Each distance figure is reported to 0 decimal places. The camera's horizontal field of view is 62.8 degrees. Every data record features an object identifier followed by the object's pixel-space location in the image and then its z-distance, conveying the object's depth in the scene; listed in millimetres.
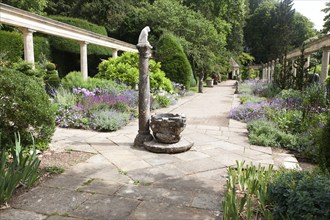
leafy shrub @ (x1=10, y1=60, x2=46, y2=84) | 9449
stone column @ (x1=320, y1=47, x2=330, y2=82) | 10172
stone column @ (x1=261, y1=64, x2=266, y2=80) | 29169
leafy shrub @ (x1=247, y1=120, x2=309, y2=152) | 5016
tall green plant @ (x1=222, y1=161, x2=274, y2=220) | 2336
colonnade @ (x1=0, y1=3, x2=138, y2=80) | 10458
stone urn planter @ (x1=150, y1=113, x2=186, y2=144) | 4742
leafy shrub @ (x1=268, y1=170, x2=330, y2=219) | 2127
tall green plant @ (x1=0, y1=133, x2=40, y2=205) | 2668
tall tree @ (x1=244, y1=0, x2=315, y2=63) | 41531
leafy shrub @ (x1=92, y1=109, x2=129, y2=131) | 6234
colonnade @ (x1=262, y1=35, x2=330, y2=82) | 9802
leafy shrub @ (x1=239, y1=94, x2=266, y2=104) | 10336
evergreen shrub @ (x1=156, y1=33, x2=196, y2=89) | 15430
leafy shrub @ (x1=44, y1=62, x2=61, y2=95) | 10894
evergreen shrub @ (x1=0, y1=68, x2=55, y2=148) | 3826
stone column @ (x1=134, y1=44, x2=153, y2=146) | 4910
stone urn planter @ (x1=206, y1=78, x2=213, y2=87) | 24547
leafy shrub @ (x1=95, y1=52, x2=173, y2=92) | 11258
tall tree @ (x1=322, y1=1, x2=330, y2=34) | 36538
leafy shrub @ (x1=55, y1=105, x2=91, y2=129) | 6465
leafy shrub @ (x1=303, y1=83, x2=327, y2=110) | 7048
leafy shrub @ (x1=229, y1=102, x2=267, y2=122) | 7373
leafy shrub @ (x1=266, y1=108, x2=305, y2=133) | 5995
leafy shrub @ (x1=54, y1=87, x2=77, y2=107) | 7290
